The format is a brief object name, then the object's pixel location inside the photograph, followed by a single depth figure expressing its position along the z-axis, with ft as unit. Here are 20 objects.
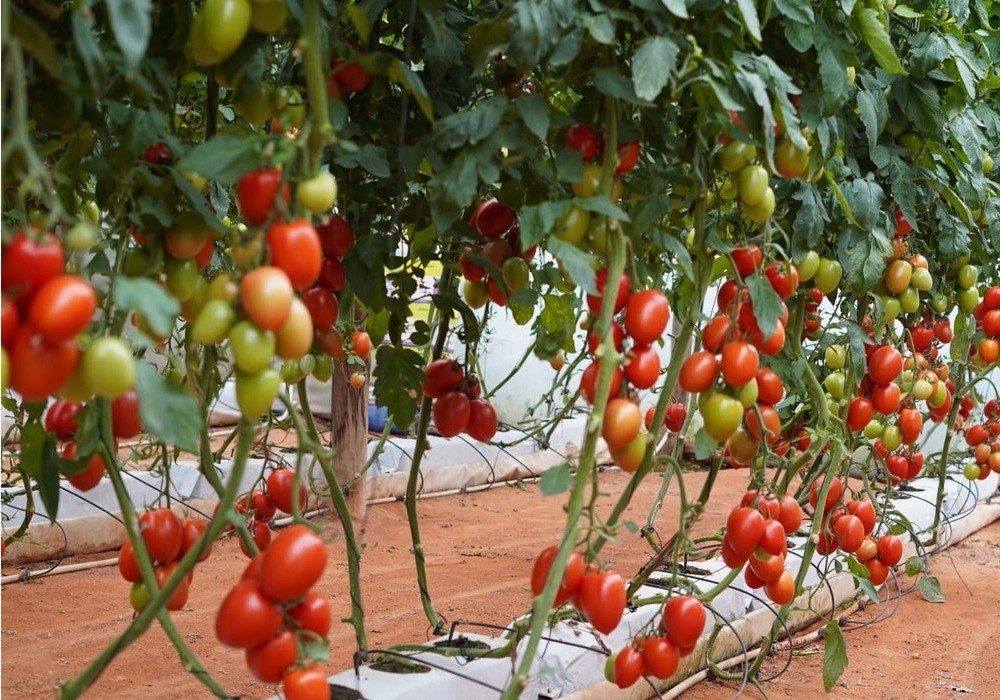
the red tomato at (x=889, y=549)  7.91
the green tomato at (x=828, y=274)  6.02
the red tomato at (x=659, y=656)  4.79
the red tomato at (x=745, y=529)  5.20
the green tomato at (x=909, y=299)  6.75
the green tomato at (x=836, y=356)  6.88
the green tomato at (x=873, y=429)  7.82
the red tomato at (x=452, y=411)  5.11
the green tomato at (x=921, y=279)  6.77
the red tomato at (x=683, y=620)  4.80
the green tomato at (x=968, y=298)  8.20
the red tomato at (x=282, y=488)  5.44
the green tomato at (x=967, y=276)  8.03
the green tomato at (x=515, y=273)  4.92
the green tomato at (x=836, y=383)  6.86
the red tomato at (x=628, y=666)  4.82
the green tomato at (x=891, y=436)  7.80
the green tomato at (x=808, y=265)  5.82
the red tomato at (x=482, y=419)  5.19
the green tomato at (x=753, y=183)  4.38
